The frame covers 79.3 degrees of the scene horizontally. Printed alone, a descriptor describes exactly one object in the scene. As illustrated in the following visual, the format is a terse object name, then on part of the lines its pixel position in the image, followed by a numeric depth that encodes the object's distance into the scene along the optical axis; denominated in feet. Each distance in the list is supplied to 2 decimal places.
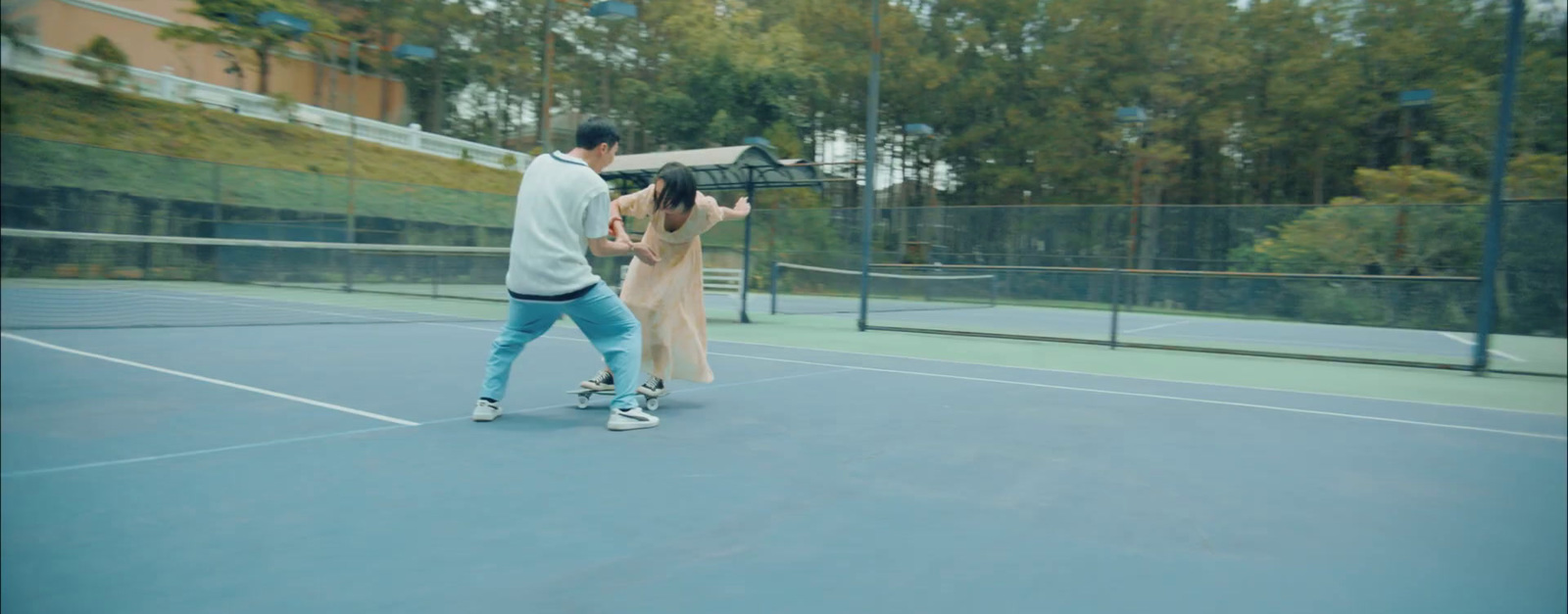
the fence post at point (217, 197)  67.31
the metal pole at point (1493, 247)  27.27
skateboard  18.17
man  15.80
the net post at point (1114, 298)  35.67
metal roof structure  41.11
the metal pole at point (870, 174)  42.39
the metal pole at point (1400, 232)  56.85
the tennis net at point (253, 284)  35.88
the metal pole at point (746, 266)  45.60
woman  18.52
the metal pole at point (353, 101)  67.34
